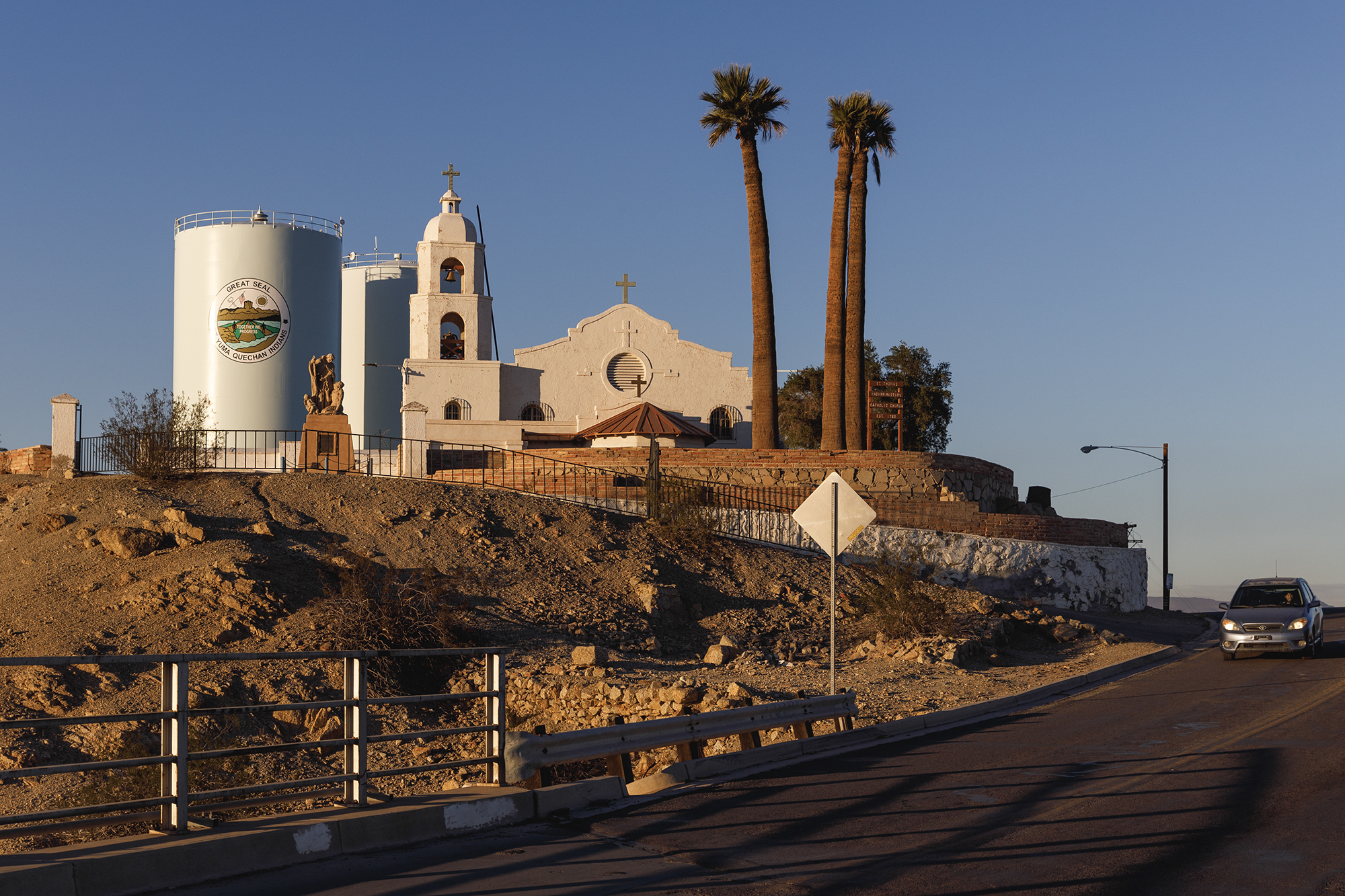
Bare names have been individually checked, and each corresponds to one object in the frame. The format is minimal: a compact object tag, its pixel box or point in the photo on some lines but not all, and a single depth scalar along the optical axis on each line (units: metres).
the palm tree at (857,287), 40.72
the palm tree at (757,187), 39.47
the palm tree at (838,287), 39.72
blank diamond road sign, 15.33
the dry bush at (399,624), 20.48
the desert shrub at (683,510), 29.94
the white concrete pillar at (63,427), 30.08
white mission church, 49.41
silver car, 21.91
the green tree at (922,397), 57.34
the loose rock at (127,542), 23.30
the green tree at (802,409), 59.16
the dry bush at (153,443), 28.09
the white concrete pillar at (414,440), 34.31
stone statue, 33.62
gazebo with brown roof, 43.69
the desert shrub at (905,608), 24.28
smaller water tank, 69.38
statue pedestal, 32.66
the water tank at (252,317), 55.69
